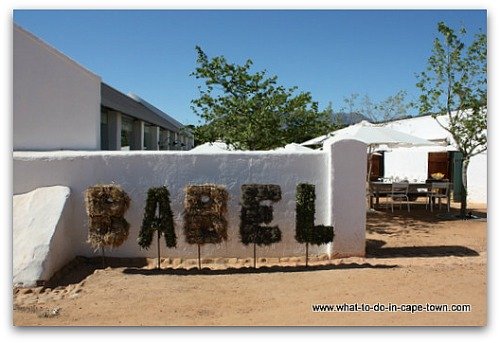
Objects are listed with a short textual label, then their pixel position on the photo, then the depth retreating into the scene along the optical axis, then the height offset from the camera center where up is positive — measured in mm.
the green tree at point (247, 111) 11508 +1633
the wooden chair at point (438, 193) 11766 -548
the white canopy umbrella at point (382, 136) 10820 +900
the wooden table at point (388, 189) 11687 -446
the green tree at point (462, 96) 10656 +1914
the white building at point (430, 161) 14859 +466
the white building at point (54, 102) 6871 +1346
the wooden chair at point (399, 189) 11500 -439
